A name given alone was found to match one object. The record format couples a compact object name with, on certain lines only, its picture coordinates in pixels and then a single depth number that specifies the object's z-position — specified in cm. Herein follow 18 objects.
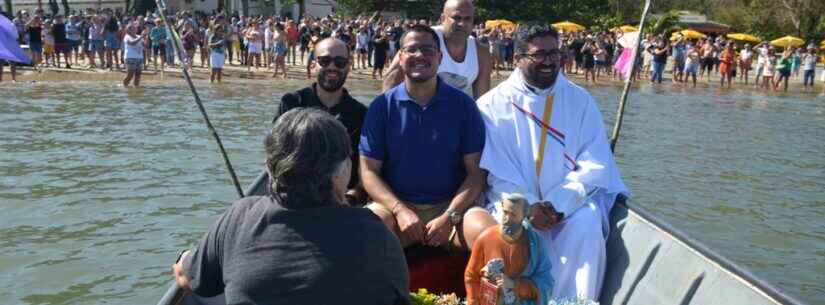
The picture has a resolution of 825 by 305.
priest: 493
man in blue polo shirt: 496
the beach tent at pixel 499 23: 4189
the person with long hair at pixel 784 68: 3176
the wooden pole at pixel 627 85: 605
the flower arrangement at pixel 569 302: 433
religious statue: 403
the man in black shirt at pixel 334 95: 533
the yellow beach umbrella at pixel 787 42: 4292
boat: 413
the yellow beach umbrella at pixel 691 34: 4542
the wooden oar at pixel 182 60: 507
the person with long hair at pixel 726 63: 3219
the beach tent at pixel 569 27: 4362
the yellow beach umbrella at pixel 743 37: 4851
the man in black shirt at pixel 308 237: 256
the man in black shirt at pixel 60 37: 2412
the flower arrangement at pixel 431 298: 425
